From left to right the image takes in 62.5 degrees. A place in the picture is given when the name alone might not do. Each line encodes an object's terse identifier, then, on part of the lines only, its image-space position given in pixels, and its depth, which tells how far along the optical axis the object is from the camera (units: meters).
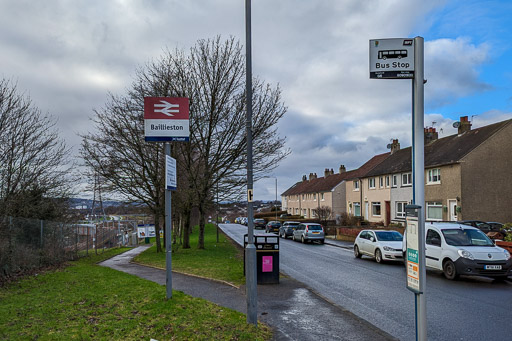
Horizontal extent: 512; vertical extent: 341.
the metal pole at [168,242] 8.41
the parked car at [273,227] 46.84
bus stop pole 4.94
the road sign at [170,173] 8.40
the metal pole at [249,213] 6.89
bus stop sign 5.16
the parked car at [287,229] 39.83
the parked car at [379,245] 18.19
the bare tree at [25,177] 14.71
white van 12.42
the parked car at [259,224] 53.13
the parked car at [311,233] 32.09
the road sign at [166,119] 8.67
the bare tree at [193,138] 21.25
